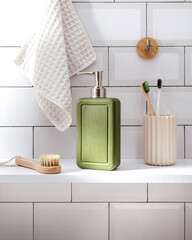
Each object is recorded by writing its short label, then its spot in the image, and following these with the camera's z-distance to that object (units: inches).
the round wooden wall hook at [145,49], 34.3
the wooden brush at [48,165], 27.5
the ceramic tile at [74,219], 35.7
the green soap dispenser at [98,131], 28.2
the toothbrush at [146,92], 31.9
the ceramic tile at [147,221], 35.6
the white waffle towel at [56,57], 31.5
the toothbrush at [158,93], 32.1
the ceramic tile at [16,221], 35.8
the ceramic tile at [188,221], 35.7
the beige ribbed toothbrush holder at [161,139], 30.2
